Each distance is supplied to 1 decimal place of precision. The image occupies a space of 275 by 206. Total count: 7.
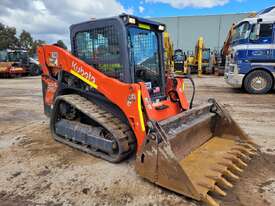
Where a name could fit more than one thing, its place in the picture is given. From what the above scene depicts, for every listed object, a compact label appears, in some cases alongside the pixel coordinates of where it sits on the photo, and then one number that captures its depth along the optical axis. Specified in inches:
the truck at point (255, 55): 345.4
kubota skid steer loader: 105.6
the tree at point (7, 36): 1942.7
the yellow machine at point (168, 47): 647.8
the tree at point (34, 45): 2254.7
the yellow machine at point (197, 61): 715.7
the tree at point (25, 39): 2333.4
